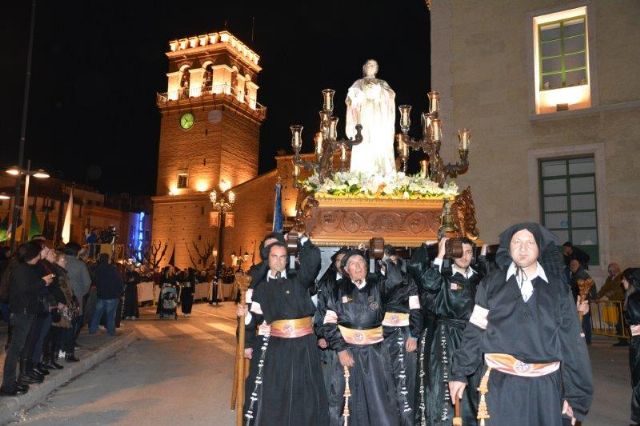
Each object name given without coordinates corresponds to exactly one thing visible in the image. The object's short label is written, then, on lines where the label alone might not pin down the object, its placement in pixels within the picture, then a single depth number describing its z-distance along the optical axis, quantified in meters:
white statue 7.80
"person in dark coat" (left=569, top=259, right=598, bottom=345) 9.52
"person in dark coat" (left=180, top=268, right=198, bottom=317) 20.10
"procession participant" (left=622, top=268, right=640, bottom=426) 5.74
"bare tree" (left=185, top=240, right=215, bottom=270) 46.12
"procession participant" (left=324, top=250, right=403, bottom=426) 4.93
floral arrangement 6.87
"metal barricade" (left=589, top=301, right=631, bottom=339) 11.88
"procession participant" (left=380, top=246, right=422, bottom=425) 5.53
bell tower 48.47
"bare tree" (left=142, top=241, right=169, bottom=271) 47.06
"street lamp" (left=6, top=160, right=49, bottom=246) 14.32
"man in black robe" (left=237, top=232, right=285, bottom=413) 5.10
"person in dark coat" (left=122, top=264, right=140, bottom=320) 18.03
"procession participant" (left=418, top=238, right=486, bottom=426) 5.23
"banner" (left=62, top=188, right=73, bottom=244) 21.97
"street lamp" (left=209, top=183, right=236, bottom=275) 28.09
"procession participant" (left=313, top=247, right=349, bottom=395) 5.27
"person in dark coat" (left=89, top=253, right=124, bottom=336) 13.03
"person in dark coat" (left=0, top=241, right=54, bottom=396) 6.45
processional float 6.76
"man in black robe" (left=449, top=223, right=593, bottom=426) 3.24
